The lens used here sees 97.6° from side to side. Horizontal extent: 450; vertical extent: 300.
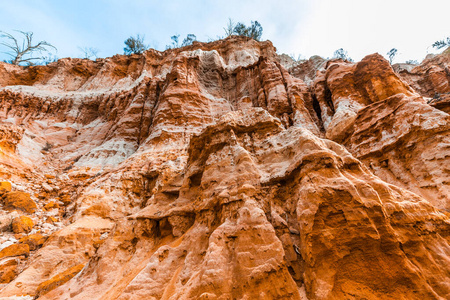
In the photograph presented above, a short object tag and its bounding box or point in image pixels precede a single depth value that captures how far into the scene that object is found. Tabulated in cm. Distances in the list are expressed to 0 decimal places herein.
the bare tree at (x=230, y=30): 3130
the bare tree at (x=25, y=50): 2458
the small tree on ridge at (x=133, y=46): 2799
